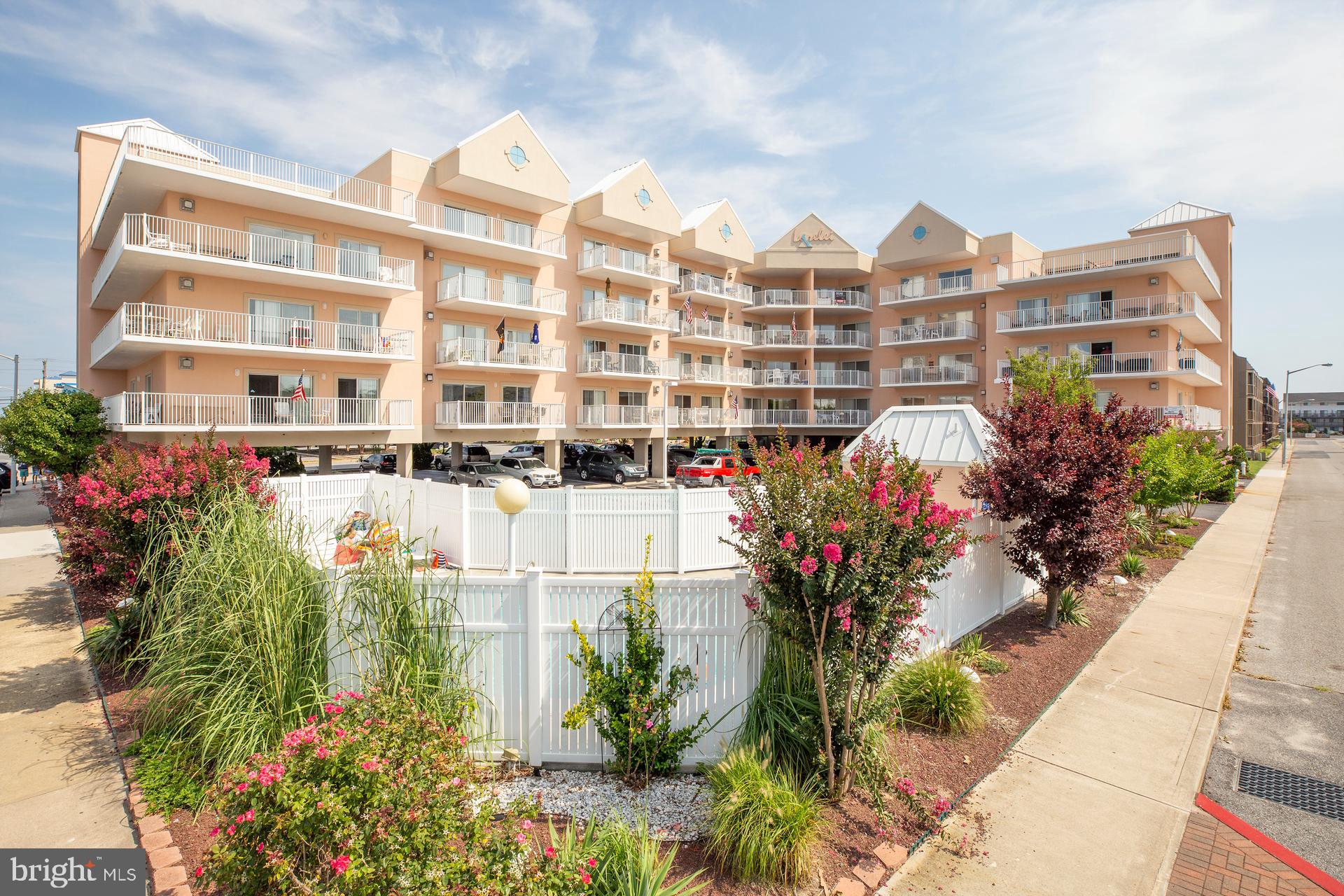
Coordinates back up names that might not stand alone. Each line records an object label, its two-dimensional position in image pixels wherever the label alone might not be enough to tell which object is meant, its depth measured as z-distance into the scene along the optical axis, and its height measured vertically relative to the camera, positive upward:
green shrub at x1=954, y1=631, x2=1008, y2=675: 7.72 -2.64
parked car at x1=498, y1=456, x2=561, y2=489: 26.27 -1.13
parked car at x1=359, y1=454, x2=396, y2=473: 33.34 -1.10
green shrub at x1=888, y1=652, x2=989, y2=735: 6.13 -2.49
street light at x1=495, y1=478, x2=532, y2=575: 7.61 -0.63
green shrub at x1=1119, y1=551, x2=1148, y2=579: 12.89 -2.51
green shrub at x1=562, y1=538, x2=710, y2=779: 5.08 -2.05
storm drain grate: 5.23 -2.97
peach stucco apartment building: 20.08 +6.07
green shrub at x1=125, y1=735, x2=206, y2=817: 4.76 -2.63
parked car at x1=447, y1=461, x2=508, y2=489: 25.09 -1.24
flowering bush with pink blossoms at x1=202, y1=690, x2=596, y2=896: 2.91 -1.83
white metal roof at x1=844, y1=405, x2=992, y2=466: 12.89 +0.26
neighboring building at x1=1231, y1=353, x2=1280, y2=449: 52.12 +3.97
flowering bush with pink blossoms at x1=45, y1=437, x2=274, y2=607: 7.18 -0.66
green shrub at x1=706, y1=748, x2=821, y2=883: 4.05 -2.50
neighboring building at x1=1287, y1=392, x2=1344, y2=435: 139.25 +8.53
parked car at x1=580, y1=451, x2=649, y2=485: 31.91 -1.19
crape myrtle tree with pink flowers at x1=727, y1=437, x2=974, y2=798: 4.64 -0.88
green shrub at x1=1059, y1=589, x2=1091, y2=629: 9.72 -2.61
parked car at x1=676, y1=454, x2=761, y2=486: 29.47 -1.25
